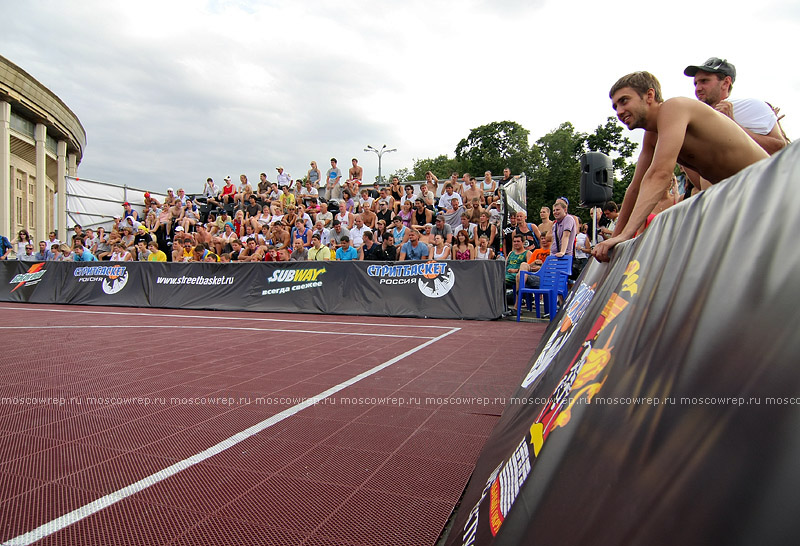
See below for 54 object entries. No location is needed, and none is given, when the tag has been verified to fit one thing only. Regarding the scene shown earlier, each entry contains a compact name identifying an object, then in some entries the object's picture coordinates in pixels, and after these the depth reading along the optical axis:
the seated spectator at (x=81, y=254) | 14.76
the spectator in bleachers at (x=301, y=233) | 13.43
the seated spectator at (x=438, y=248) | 11.23
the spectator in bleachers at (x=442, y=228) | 11.94
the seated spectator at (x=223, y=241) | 14.81
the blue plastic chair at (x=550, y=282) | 8.72
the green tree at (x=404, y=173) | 75.56
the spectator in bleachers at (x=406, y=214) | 13.27
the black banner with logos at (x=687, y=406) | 0.77
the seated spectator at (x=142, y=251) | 14.77
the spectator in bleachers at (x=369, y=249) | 11.80
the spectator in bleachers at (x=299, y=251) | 12.78
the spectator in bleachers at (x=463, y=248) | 10.98
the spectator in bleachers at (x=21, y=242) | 17.20
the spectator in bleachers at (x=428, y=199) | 13.79
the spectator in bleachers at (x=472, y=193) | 13.59
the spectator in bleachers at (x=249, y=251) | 13.43
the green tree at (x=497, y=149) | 53.06
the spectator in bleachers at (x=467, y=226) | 11.73
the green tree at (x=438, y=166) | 62.34
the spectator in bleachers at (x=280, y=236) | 13.70
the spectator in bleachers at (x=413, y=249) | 11.13
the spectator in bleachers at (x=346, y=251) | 12.08
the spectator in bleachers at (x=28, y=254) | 16.74
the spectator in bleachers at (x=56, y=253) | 15.94
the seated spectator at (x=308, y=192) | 17.17
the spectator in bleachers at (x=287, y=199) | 16.98
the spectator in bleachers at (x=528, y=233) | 9.91
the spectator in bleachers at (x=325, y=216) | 14.75
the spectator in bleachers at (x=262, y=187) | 18.19
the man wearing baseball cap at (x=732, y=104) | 3.42
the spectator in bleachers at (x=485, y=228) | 11.86
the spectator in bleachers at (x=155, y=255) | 14.41
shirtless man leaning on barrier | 2.47
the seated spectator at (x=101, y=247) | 17.44
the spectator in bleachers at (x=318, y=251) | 12.39
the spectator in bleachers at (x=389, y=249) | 11.64
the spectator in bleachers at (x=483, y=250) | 11.01
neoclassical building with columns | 29.48
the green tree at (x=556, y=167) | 47.19
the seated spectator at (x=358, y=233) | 13.29
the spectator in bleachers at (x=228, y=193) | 18.89
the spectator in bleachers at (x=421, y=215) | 12.84
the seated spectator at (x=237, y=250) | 13.78
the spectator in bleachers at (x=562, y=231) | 8.80
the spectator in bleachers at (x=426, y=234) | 11.76
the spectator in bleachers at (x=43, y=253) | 16.10
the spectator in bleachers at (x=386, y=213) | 13.98
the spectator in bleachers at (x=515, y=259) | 9.63
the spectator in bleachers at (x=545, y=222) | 10.62
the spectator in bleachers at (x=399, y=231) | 12.34
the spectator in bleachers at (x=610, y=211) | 8.79
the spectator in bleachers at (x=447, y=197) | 13.77
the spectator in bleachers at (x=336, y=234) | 13.23
